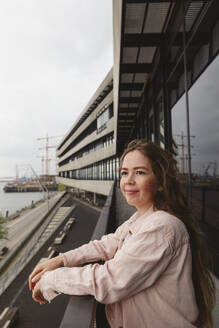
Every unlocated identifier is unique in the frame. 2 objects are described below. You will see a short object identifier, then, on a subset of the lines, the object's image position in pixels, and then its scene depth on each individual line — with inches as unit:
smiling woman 51.3
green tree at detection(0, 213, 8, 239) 1137.2
